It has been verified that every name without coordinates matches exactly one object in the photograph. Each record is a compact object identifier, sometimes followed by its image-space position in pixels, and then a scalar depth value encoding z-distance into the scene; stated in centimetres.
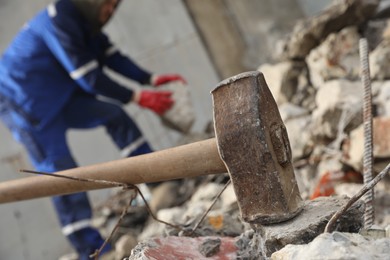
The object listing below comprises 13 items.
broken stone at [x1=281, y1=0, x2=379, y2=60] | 323
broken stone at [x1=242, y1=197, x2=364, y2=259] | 120
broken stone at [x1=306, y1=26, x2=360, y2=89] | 312
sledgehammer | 120
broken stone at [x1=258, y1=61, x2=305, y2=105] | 343
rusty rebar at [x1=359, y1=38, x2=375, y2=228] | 134
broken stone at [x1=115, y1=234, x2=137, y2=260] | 255
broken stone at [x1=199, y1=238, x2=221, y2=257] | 138
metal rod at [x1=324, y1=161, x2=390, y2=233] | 110
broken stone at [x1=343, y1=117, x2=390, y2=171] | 216
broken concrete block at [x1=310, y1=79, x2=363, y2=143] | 247
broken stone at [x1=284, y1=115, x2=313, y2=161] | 274
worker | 300
